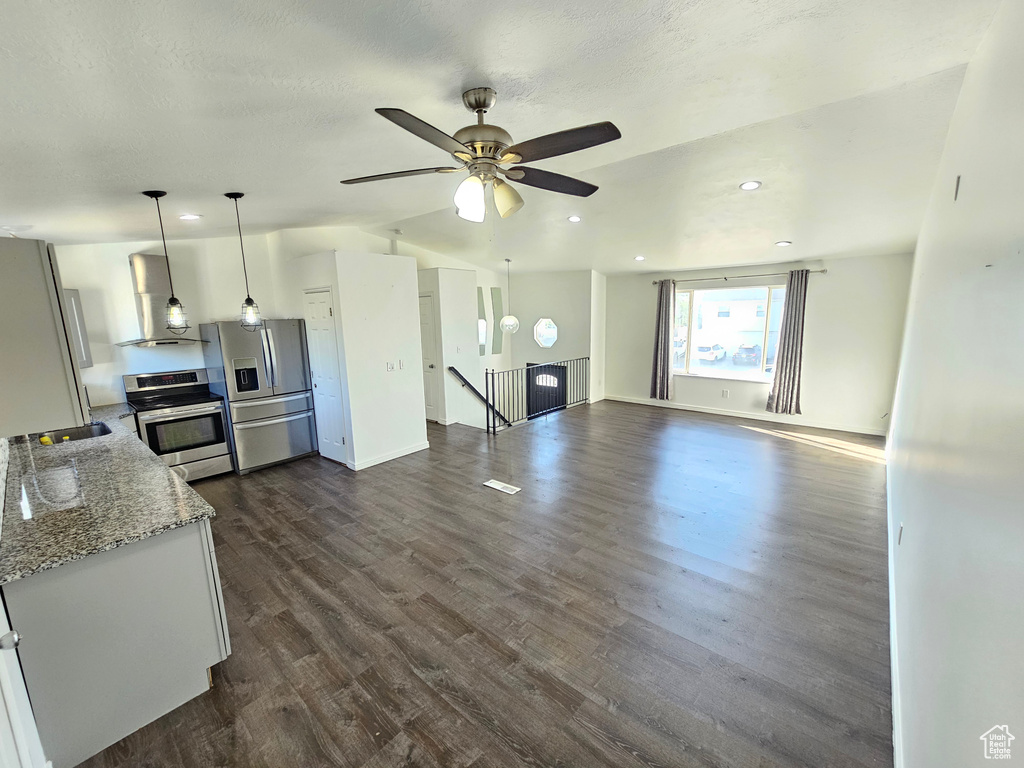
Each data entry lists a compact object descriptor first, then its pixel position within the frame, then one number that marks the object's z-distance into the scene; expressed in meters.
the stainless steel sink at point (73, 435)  2.85
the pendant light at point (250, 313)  3.65
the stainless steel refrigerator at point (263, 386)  4.24
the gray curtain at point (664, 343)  6.74
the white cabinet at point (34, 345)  1.44
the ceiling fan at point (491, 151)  1.54
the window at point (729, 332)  6.21
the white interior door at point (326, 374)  4.41
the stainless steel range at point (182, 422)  3.92
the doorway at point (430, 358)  6.25
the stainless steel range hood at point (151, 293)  4.09
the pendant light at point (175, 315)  3.12
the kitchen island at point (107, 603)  1.47
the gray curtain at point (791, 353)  5.68
